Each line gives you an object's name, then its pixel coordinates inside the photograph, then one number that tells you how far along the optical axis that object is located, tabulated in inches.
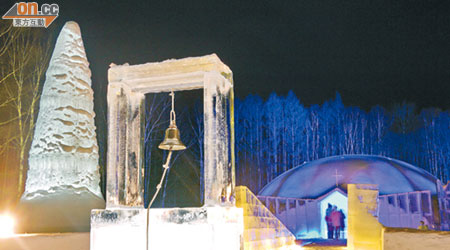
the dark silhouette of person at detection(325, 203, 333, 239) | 684.1
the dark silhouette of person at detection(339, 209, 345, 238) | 682.2
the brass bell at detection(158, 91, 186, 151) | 192.9
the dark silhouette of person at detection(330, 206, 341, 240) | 679.7
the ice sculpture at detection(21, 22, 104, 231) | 530.6
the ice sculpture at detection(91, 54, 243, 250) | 170.7
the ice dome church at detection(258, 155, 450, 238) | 659.4
